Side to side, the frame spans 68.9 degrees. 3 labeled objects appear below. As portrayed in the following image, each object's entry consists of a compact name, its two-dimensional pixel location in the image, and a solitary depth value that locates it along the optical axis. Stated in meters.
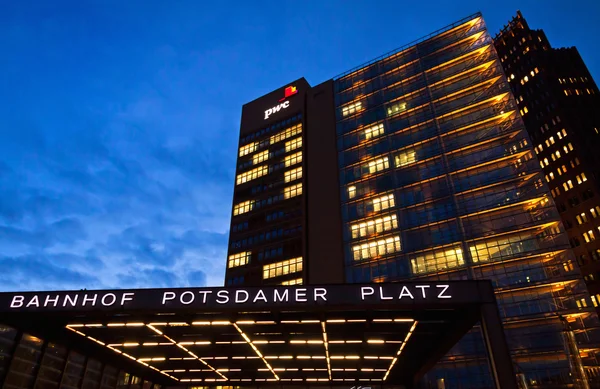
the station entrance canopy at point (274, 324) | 17.84
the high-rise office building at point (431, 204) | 44.31
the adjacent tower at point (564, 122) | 94.38
